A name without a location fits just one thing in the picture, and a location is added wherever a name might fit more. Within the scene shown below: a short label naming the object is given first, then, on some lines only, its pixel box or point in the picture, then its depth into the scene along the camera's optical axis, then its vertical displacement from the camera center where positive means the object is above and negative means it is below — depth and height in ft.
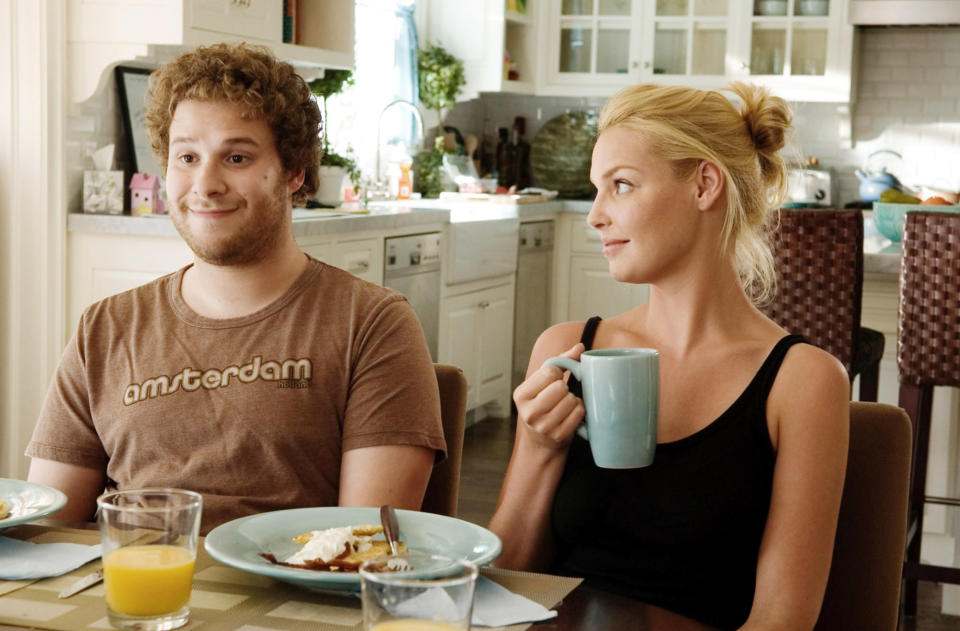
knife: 3.60 -1.26
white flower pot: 14.38 -0.23
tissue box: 11.53 -0.31
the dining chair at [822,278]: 9.46 -0.77
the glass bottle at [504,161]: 21.59 +0.16
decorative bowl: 11.37 -0.35
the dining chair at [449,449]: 5.42 -1.23
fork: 3.81 -1.13
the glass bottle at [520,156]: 21.74 +0.26
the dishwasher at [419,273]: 14.28 -1.26
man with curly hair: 5.20 -0.85
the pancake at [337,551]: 3.62 -1.16
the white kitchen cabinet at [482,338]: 16.49 -2.37
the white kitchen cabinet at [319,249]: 12.07 -0.84
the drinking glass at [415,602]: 2.63 -0.93
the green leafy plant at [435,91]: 18.97 +1.22
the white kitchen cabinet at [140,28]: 10.96 +1.21
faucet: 17.62 +0.80
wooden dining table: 3.40 -1.26
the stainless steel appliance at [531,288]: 18.92 -1.86
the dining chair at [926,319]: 9.31 -1.06
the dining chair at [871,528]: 4.43 -1.25
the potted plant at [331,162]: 14.42 +0.04
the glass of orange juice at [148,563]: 3.31 -1.08
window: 18.24 +1.29
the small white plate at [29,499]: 4.23 -1.21
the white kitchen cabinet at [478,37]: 19.81 +2.14
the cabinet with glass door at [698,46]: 19.48 +2.12
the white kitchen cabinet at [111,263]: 11.19 -0.94
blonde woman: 4.33 -0.86
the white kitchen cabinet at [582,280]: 19.89 -1.74
